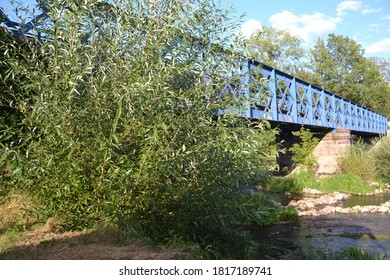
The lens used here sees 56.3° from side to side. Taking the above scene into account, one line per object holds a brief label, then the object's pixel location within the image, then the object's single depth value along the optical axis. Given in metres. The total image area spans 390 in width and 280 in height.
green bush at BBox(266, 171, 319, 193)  18.11
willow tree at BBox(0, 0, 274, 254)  4.04
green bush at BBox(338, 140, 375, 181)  19.05
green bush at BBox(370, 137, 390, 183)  18.34
